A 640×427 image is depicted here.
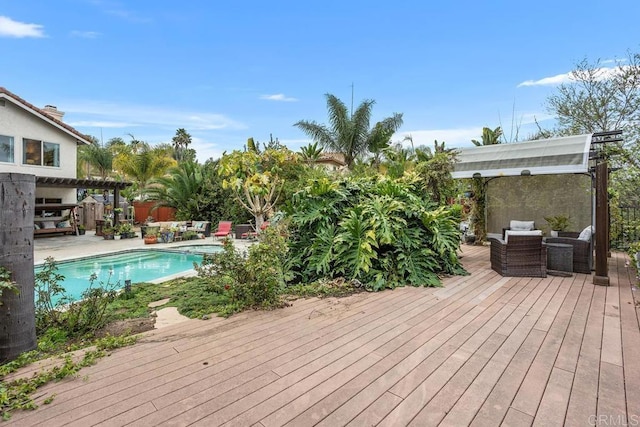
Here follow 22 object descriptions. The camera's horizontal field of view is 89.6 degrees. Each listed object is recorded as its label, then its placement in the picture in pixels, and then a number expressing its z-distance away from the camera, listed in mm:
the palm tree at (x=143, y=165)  21859
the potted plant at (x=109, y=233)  14625
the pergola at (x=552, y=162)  5133
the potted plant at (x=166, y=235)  13726
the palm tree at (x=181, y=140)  43344
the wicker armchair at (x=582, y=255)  6121
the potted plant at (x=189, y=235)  14555
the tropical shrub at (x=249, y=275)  4152
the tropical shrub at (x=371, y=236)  5246
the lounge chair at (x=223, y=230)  14633
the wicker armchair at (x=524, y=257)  5879
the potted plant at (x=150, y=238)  13281
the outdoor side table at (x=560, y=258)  6137
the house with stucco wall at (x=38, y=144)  12859
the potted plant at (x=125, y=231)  14860
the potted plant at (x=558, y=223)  9367
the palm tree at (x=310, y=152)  15664
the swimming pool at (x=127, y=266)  8180
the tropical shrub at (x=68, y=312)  3418
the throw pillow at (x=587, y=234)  6418
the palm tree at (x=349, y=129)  18047
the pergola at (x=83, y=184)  13039
